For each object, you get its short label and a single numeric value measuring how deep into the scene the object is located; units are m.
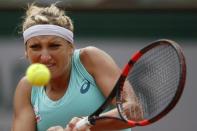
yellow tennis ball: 7.11
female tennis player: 7.42
